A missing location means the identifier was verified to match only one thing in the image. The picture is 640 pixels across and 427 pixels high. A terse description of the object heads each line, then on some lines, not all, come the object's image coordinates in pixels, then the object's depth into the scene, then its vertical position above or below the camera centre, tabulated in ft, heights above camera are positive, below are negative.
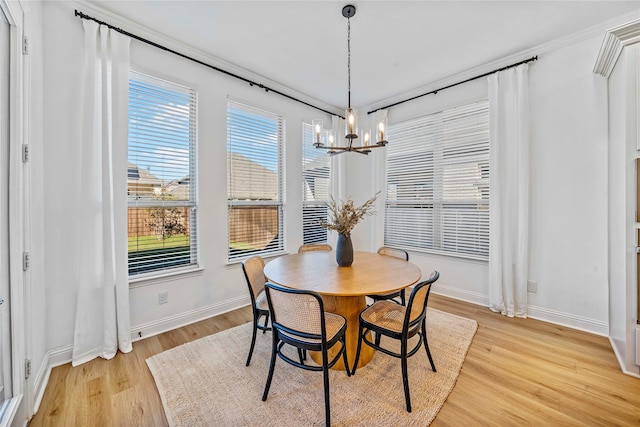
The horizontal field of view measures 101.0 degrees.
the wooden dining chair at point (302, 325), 4.99 -2.31
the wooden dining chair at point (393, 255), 7.96 -1.48
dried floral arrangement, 7.32 -0.25
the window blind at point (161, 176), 8.32 +1.20
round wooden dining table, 5.69 -1.60
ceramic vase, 7.39 -1.12
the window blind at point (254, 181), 10.66 +1.30
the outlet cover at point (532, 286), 9.63 -2.76
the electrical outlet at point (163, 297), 8.72 -2.85
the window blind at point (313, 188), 13.48 +1.24
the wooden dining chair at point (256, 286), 6.68 -2.04
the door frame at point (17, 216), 4.86 -0.08
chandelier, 7.35 +2.35
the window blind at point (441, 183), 10.95 +1.28
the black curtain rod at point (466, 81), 9.46 +5.42
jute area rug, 5.18 -4.01
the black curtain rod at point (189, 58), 7.29 +5.34
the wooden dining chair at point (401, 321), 5.44 -2.53
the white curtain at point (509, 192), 9.49 +0.71
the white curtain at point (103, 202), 7.07 +0.26
